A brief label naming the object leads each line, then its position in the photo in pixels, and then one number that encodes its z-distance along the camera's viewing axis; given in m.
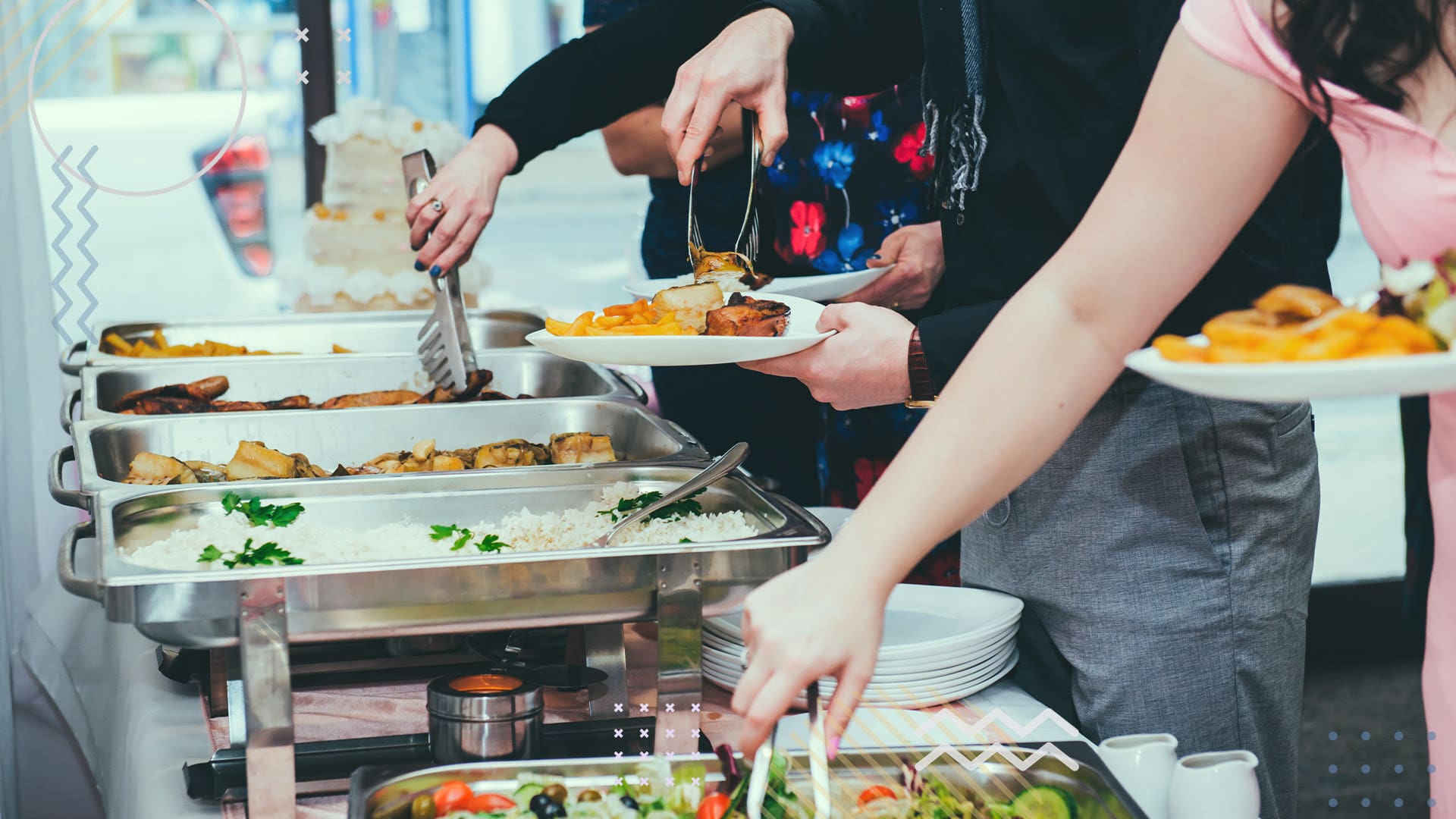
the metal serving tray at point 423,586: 0.99
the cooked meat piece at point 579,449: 1.58
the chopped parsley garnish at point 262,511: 1.27
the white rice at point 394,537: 1.17
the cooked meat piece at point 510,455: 1.58
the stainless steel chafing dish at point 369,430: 1.67
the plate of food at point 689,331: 1.15
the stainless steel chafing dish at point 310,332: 2.42
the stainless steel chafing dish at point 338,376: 2.05
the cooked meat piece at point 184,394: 1.83
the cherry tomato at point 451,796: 0.93
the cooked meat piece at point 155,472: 1.48
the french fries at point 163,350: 2.21
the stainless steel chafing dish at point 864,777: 0.91
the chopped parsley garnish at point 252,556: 1.10
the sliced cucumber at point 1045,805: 0.92
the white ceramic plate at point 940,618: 1.22
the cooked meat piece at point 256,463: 1.51
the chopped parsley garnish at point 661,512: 1.28
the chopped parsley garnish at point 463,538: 1.19
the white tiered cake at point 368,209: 2.41
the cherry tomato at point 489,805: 0.94
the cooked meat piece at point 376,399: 1.86
